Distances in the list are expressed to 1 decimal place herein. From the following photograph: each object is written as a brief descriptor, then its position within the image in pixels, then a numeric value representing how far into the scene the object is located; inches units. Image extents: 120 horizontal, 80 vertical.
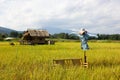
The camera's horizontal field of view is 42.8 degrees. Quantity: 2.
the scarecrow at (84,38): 207.8
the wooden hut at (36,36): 909.3
